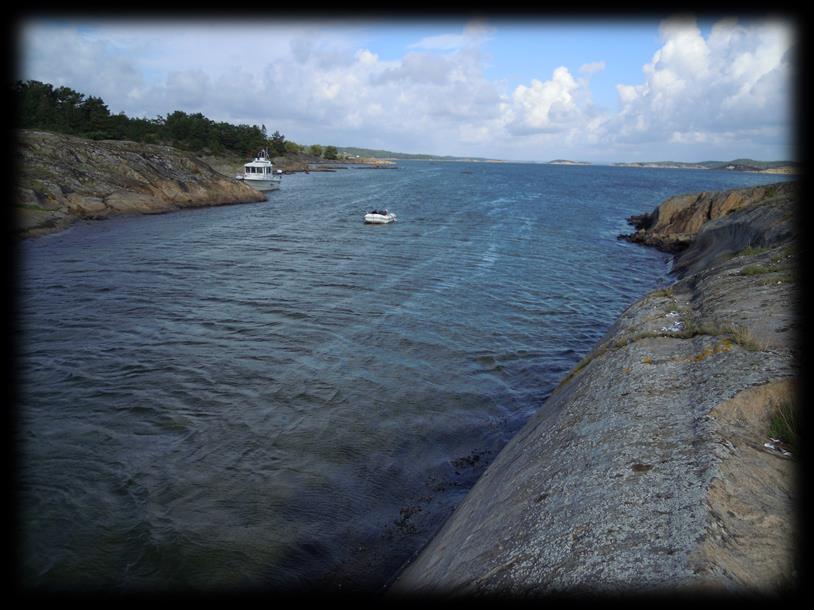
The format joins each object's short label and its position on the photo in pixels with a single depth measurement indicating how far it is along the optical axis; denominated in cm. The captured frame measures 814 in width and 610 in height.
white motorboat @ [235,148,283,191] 7462
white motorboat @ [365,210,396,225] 4406
